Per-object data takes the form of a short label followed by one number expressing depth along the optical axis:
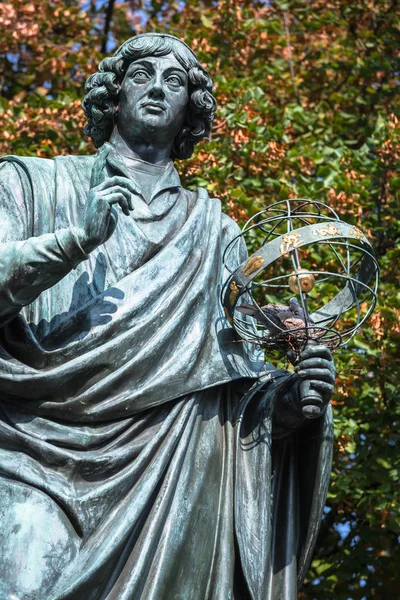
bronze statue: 11.58
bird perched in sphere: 12.27
